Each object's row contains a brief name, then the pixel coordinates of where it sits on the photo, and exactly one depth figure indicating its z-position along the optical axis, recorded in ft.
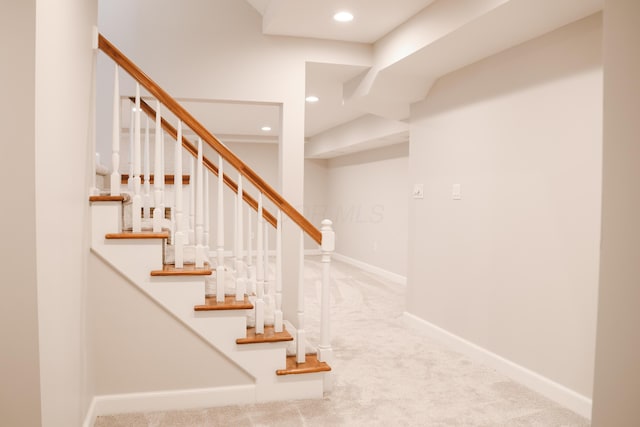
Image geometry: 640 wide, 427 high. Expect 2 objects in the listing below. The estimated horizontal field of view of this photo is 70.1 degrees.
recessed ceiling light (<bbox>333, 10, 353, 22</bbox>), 10.53
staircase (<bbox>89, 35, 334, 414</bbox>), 7.70
